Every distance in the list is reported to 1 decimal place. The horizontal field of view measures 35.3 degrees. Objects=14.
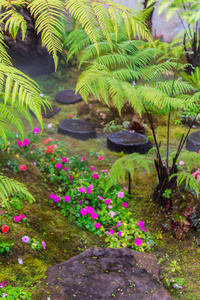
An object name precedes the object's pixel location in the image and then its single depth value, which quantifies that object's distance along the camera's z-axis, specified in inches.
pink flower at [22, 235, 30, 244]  97.1
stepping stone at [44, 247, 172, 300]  75.1
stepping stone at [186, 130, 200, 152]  181.4
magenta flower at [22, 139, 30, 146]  143.6
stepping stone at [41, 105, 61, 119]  243.7
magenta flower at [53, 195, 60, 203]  126.7
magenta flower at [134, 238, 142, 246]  108.0
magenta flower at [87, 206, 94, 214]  122.1
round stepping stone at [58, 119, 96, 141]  210.2
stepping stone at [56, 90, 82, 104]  274.1
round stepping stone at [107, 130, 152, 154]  192.7
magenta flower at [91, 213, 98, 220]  120.0
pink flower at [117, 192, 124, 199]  128.8
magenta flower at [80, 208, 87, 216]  121.5
